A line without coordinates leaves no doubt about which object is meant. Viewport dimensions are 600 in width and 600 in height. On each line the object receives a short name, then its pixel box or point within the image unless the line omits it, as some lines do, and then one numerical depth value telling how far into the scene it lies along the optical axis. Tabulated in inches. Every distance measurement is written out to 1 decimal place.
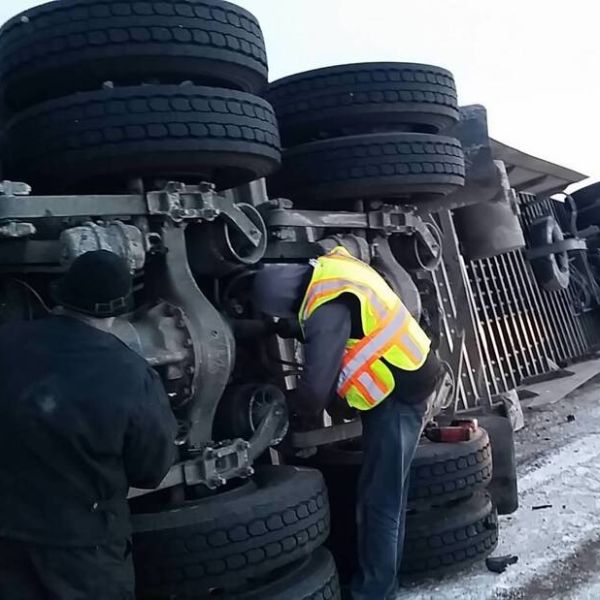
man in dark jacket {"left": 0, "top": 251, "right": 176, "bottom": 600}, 81.0
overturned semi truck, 102.7
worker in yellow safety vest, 114.1
